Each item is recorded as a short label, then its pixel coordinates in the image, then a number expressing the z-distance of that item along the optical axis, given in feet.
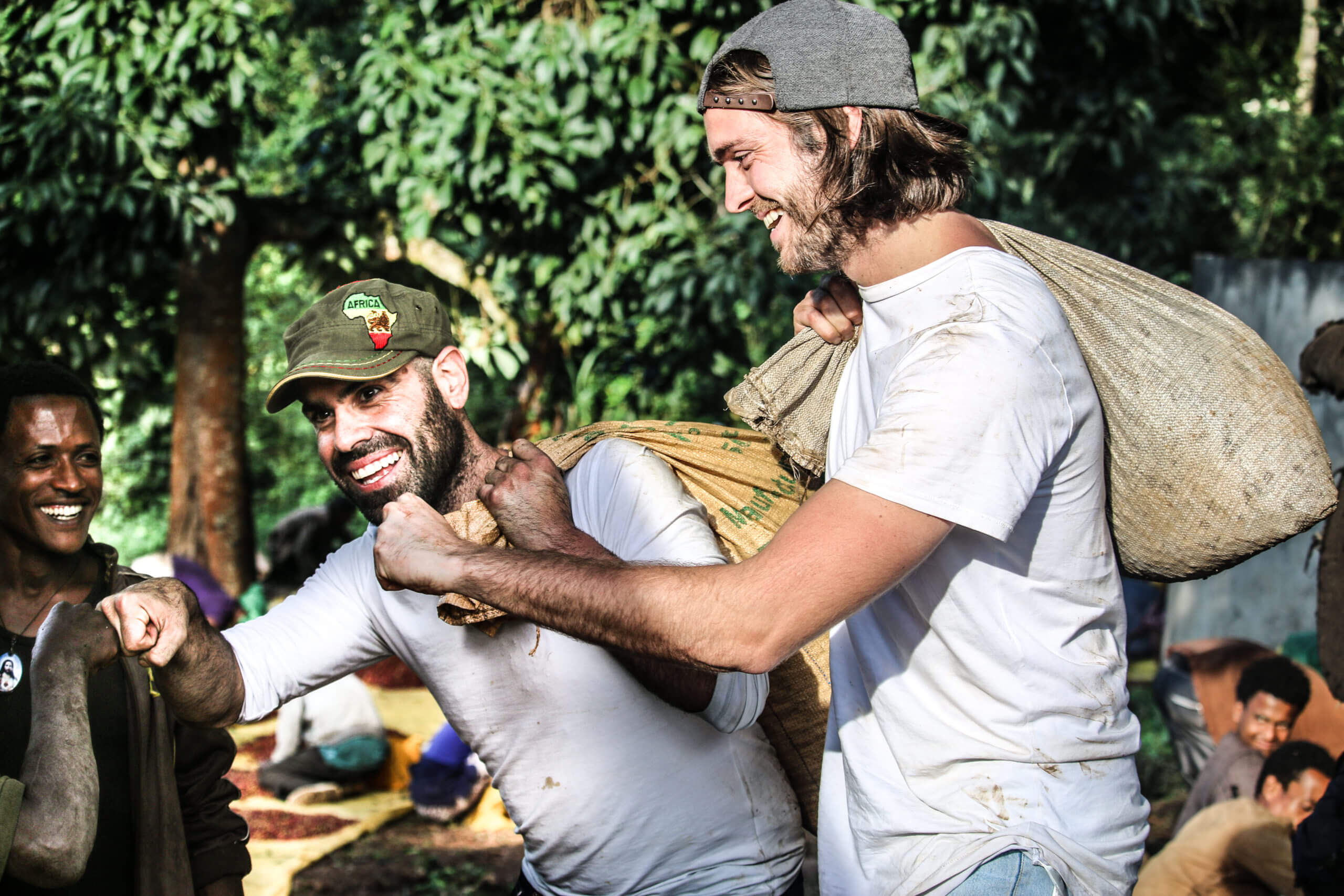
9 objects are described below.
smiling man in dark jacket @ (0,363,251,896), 8.53
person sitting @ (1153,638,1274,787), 18.99
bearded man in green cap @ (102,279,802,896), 7.17
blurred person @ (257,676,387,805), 20.51
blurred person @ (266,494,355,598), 34.47
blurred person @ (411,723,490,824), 19.97
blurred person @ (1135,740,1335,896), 14.01
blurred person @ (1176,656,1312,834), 16.66
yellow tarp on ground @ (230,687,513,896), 17.13
